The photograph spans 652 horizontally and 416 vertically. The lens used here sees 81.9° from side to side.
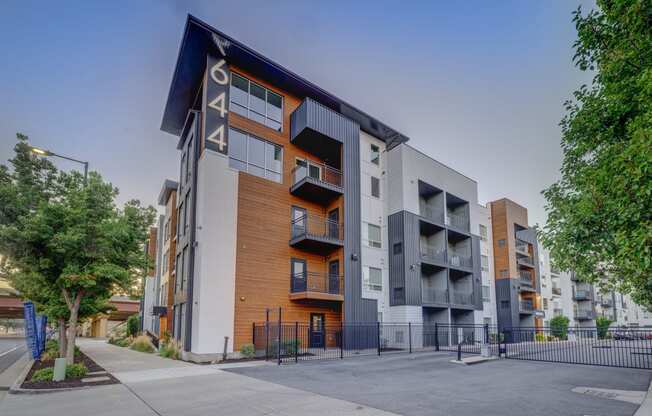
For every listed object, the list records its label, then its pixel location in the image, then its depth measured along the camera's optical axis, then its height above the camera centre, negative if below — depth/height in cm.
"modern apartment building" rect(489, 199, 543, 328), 3825 +149
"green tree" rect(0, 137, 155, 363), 1219 +133
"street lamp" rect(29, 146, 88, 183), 1270 +439
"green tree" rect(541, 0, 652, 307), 641 +256
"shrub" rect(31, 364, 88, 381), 1122 -281
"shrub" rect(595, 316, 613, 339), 5168 -562
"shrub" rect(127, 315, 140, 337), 3709 -442
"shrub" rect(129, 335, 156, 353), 2421 -420
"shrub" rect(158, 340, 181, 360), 1894 -359
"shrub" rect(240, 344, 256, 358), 1777 -327
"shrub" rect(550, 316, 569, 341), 4497 -477
